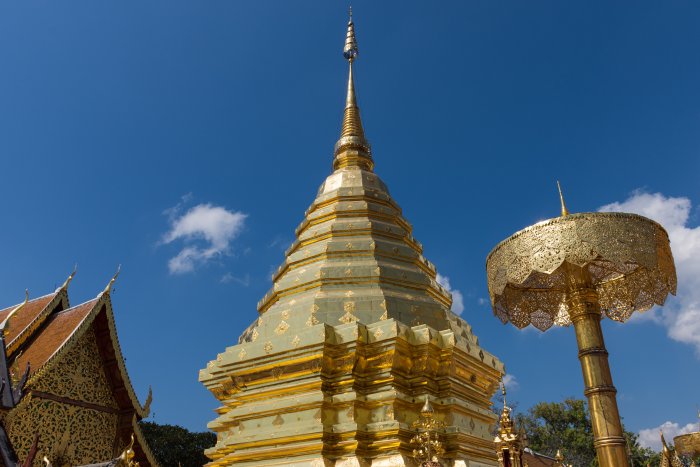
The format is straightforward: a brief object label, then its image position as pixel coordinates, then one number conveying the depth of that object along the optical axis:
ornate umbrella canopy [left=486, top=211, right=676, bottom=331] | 5.54
